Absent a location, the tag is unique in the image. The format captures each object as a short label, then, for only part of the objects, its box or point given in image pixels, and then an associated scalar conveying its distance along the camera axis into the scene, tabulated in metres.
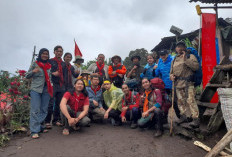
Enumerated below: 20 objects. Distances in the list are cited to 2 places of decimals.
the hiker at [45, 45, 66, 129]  4.47
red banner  5.46
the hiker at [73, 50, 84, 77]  5.86
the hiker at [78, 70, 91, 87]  5.54
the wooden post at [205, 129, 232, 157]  2.33
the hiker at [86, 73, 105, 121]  4.64
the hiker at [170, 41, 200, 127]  3.89
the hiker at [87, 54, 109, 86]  5.39
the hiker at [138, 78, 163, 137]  3.81
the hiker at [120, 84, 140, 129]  4.31
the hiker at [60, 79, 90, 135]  3.92
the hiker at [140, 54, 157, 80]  5.10
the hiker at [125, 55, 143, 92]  5.27
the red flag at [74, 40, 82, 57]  6.00
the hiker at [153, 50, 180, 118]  4.64
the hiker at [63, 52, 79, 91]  4.64
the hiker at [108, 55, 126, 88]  5.30
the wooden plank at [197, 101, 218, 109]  4.36
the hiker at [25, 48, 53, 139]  3.78
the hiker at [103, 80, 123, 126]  4.54
